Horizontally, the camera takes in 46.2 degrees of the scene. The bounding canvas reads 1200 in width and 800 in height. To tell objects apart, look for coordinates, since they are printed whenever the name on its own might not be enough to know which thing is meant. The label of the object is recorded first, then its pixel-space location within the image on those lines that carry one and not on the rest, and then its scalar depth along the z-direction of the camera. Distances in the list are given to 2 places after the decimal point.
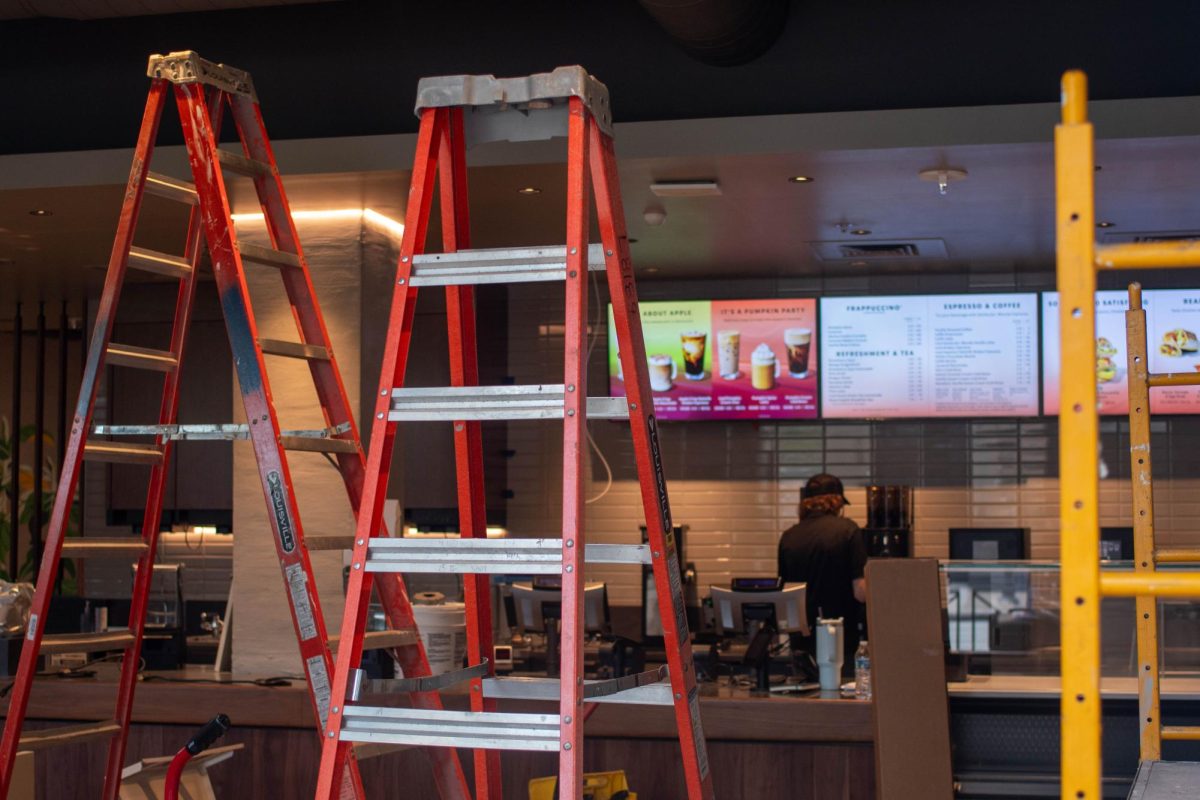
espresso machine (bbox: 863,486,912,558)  6.88
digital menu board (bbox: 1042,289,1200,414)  6.66
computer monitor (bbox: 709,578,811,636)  5.21
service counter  4.21
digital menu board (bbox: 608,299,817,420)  7.02
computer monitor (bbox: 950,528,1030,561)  6.58
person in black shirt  5.88
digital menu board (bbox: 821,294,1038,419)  6.81
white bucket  4.65
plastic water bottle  4.29
